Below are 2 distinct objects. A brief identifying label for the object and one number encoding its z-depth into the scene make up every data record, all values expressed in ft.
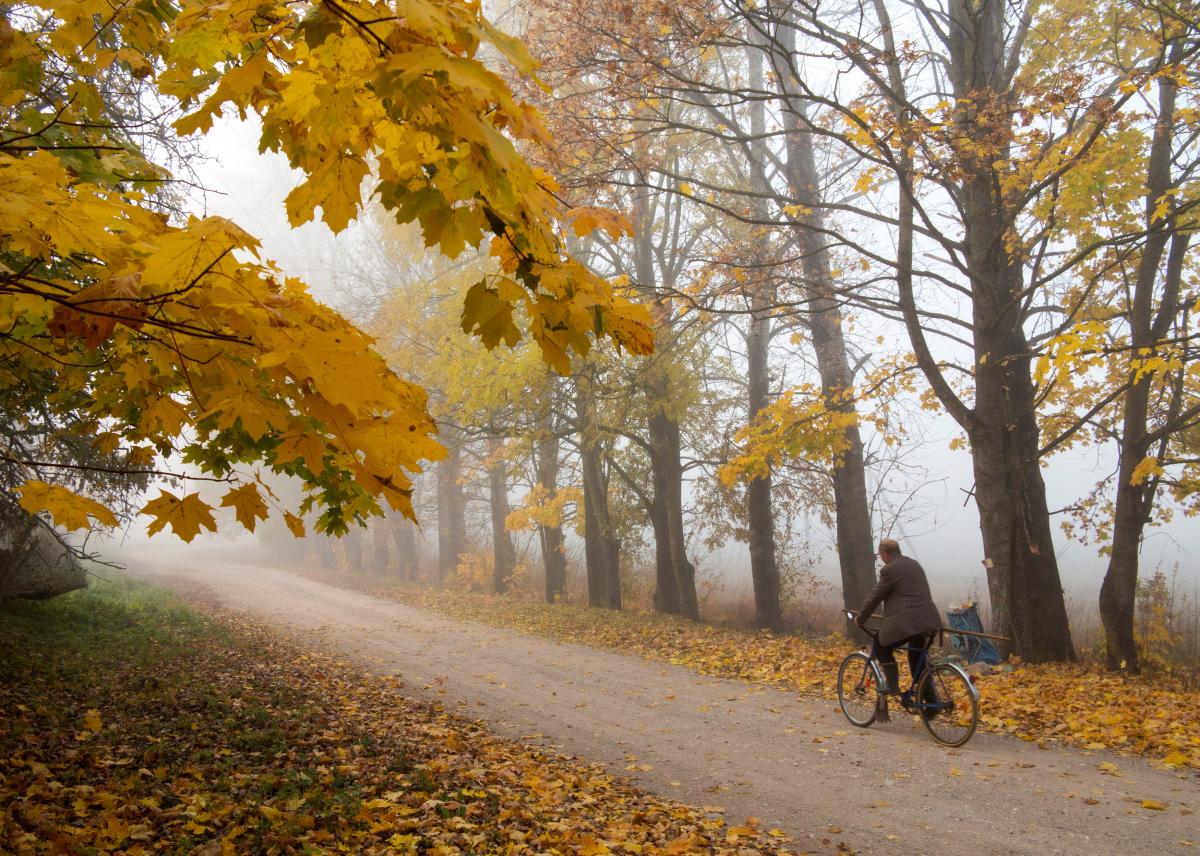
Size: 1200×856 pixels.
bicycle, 20.65
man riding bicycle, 22.06
